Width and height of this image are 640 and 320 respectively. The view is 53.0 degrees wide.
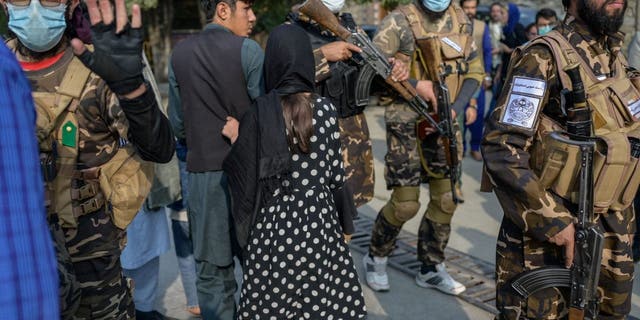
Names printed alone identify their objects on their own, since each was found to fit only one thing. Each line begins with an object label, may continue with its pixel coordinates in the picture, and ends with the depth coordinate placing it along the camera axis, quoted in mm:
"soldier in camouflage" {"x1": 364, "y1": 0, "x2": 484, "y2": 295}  3980
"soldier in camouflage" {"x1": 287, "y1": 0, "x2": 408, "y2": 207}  3469
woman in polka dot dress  2664
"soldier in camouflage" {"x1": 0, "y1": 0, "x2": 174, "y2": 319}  2070
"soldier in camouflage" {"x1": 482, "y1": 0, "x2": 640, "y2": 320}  2236
